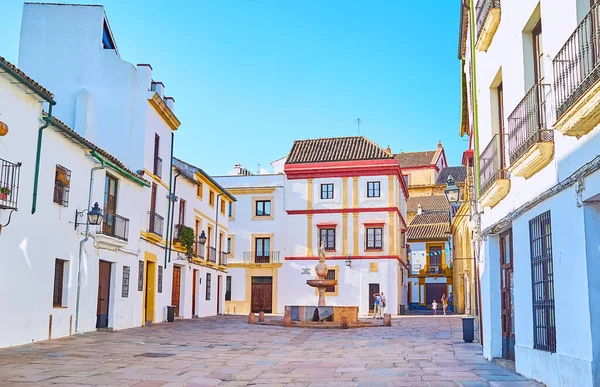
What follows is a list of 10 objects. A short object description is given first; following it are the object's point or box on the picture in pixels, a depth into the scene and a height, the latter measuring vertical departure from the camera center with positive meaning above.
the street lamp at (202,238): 27.96 +2.26
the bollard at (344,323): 21.86 -1.07
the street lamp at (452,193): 15.25 +2.38
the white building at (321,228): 36.19 +3.70
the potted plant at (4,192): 12.08 +1.80
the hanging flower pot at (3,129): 11.27 +2.80
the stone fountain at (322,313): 23.77 -0.81
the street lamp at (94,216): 15.96 +1.81
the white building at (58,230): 12.99 +1.41
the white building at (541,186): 6.49 +1.39
